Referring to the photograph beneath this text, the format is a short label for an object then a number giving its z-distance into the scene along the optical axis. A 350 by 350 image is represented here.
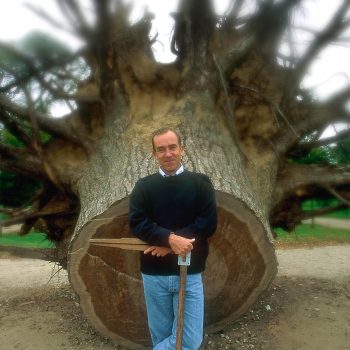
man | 2.25
